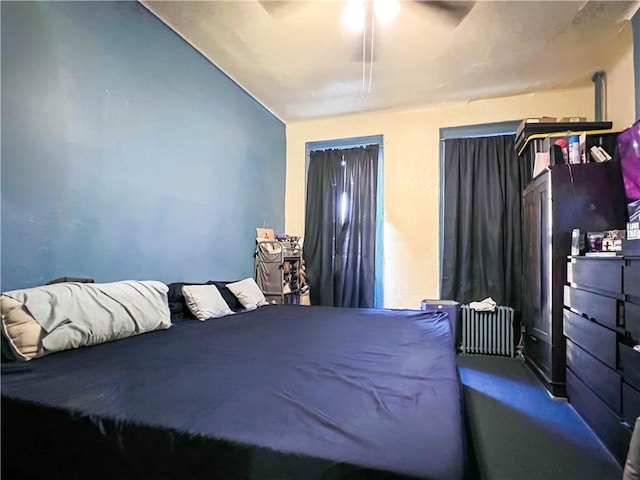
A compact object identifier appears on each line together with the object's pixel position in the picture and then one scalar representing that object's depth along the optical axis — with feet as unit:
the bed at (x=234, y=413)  2.52
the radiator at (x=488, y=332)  10.91
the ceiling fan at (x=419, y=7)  7.22
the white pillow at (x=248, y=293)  9.58
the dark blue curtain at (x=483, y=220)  11.53
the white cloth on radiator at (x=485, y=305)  11.11
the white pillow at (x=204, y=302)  7.95
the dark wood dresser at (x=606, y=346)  4.93
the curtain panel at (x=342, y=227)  13.11
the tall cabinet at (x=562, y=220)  7.60
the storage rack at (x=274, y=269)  11.69
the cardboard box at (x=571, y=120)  9.37
